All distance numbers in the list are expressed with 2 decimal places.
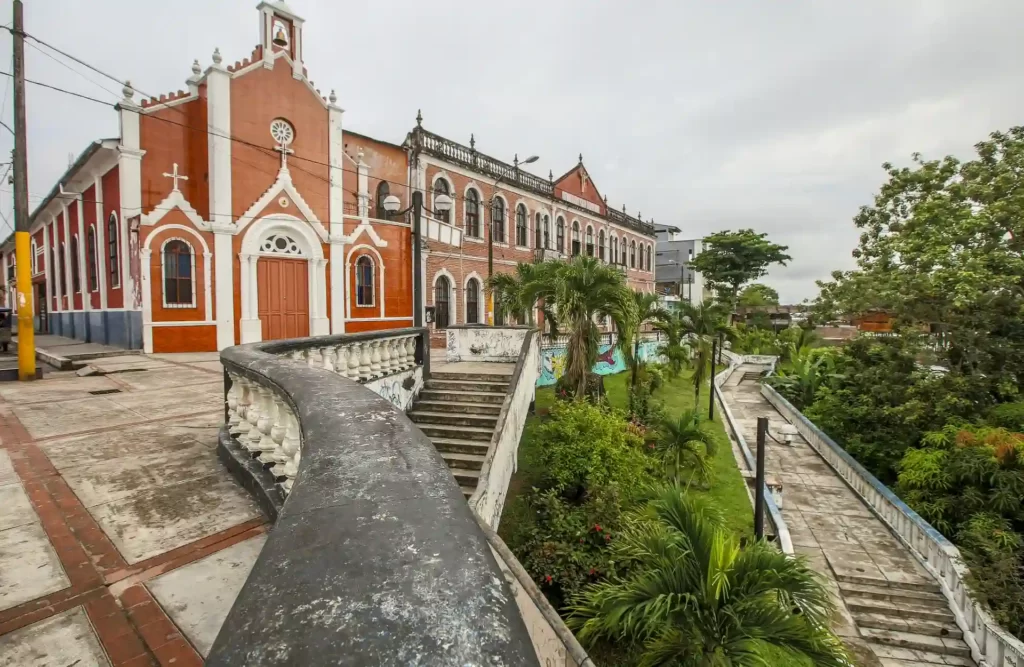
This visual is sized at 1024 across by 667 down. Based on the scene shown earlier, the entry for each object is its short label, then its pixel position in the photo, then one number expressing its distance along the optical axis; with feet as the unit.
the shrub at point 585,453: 28.96
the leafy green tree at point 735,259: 131.95
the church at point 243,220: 44.73
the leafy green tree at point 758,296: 124.77
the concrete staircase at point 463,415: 25.23
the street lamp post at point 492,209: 73.28
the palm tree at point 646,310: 48.84
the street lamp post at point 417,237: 36.24
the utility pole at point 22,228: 28.96
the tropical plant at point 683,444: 35.19
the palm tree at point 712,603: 12.10
